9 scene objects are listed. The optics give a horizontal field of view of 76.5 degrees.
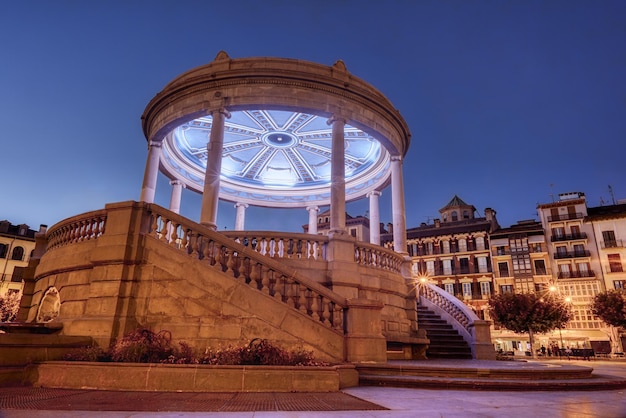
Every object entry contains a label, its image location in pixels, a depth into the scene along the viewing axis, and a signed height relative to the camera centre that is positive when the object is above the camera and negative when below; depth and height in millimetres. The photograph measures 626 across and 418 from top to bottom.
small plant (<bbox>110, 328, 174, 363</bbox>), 8023 -267
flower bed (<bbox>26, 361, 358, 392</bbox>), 7344 -752
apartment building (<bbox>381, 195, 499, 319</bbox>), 54719 +11513
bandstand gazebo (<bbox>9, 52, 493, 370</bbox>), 9500 +2673
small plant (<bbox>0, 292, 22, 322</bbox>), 30719 +1966
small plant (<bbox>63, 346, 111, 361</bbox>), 8102 -418
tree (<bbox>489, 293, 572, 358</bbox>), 33344 +2256
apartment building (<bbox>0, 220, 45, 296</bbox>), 49750 +9791
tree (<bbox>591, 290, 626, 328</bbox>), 38469 +3245
